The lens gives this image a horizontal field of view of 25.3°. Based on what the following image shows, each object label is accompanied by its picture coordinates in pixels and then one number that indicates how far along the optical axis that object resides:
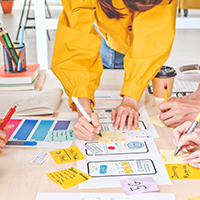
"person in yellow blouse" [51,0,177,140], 1.33
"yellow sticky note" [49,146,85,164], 1.06
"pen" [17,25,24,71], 1.56
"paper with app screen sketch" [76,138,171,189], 0.98
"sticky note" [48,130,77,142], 1.16
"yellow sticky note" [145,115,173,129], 1.25
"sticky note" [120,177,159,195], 0.94
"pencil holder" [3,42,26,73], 1.55
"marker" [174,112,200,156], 1.06
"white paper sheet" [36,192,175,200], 0.93
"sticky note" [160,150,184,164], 1.05
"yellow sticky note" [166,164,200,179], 1.00
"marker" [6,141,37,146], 1.13
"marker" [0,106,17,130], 1.15
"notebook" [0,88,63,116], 1.32
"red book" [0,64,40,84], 1.50
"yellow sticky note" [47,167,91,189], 0.97
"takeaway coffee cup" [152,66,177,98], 1.44
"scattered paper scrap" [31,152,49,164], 1.05
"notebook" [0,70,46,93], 1.50
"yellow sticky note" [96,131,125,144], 1.15
